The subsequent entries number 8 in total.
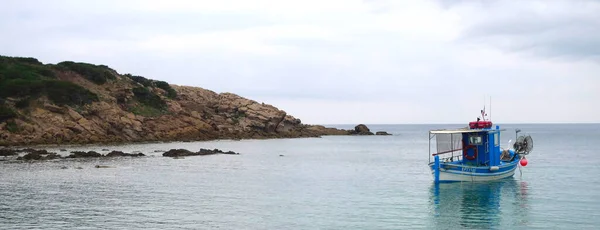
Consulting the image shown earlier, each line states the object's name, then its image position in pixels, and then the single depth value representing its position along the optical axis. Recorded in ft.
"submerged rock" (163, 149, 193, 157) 218.18
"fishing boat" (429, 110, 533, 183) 130.93
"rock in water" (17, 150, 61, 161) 186.97
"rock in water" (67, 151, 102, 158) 201.16
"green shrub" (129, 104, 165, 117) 336.90
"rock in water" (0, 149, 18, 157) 200.41
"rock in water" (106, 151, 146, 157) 210.79
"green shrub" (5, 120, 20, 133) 256.40
